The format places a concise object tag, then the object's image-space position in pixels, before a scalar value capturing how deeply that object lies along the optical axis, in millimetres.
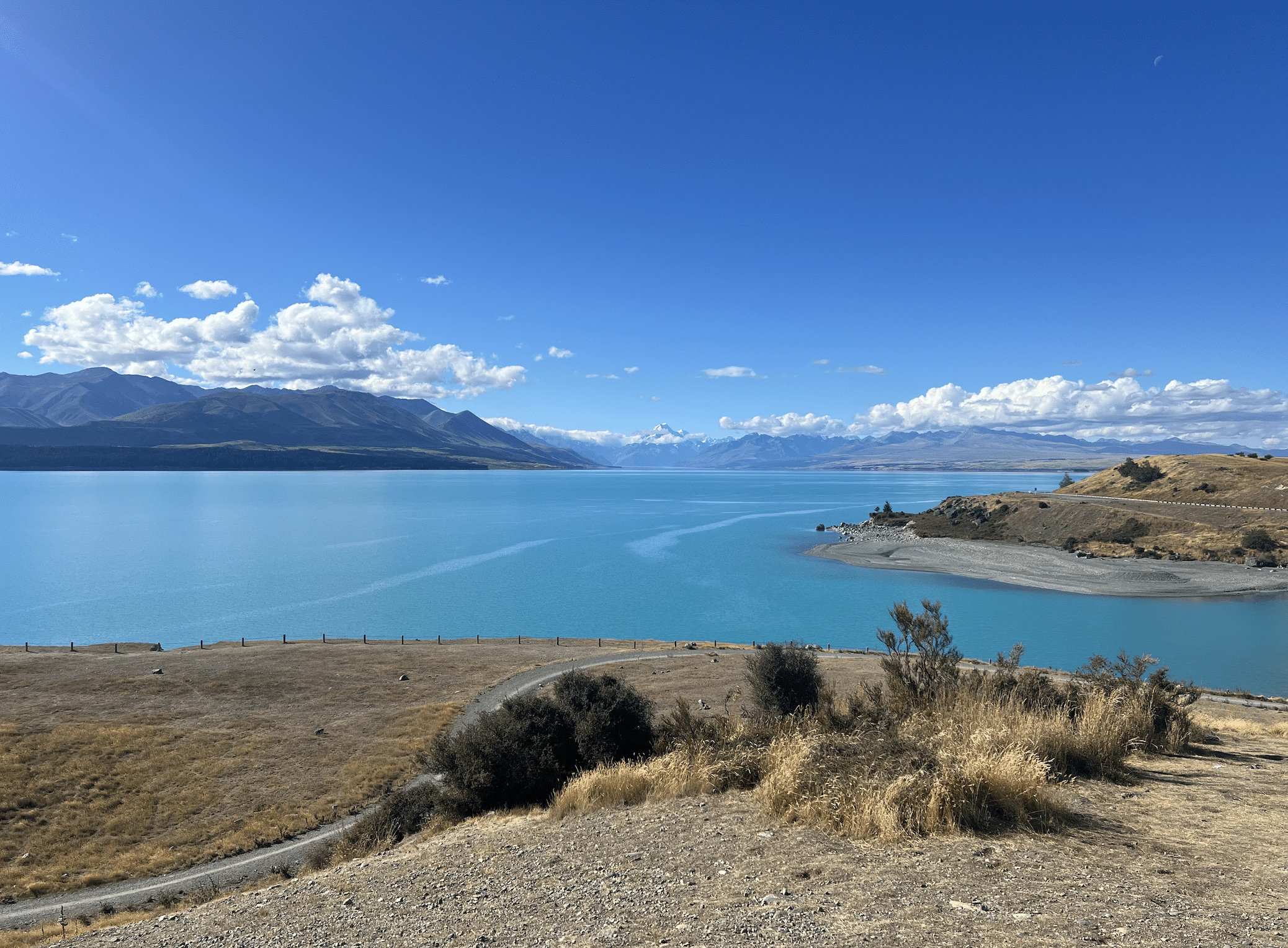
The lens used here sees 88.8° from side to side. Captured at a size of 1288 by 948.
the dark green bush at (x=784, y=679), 23203
